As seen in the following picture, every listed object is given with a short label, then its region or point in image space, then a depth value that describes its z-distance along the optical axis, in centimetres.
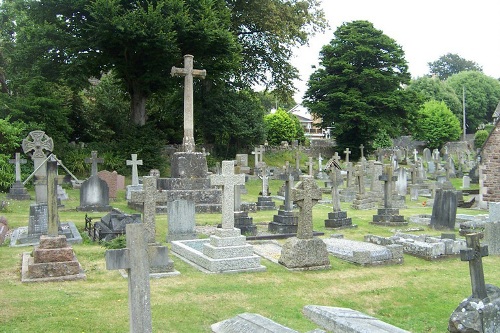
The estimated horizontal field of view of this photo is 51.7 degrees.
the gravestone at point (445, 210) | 1512
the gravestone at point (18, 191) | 2012
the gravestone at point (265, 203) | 1992
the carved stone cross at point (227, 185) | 993
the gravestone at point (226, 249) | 945
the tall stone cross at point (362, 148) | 4122
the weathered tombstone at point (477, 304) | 625
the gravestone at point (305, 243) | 973
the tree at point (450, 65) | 9900
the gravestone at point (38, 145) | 1744
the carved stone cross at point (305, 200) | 984
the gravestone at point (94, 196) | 1731
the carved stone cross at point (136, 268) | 479
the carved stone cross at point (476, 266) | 655
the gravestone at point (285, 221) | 1425
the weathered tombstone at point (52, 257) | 834
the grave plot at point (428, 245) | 1115
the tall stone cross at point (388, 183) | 1673
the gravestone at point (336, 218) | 1520
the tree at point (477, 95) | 7366
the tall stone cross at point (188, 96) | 1831
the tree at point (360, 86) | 4288
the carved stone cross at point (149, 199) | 920
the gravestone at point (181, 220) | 1214
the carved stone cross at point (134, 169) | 2238
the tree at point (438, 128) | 6125
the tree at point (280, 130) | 5122
